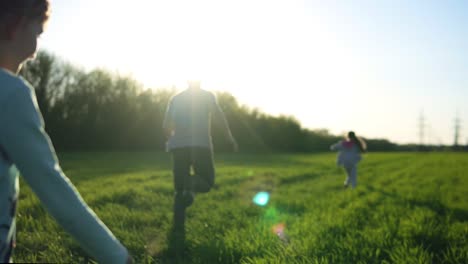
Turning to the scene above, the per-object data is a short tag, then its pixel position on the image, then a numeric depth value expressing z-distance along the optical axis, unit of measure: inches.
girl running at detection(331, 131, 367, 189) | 497.7
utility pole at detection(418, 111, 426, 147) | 4386.6
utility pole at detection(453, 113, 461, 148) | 4741.6
